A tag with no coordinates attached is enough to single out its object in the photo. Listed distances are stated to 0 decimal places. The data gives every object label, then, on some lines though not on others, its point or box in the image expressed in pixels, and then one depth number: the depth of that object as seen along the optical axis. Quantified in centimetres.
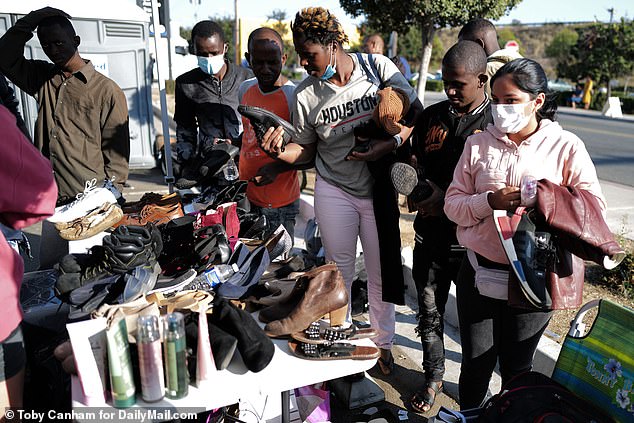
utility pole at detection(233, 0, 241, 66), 2455
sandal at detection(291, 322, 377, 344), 197
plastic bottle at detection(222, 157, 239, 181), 359
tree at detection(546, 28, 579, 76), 4664
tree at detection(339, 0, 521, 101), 740
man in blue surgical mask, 394
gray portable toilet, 687
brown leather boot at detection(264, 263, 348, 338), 200
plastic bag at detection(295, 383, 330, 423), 243
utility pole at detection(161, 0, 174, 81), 525
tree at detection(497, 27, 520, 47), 5918
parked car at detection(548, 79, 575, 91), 4023
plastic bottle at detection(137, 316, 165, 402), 164
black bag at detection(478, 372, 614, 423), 179
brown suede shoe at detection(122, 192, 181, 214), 343
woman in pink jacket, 202
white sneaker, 310
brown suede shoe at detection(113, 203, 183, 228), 320
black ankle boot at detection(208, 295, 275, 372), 181
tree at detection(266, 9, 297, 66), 3866
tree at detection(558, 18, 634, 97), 2847
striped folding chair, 183
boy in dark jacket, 243
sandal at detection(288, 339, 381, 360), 192
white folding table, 171
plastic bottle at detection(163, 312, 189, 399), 165
